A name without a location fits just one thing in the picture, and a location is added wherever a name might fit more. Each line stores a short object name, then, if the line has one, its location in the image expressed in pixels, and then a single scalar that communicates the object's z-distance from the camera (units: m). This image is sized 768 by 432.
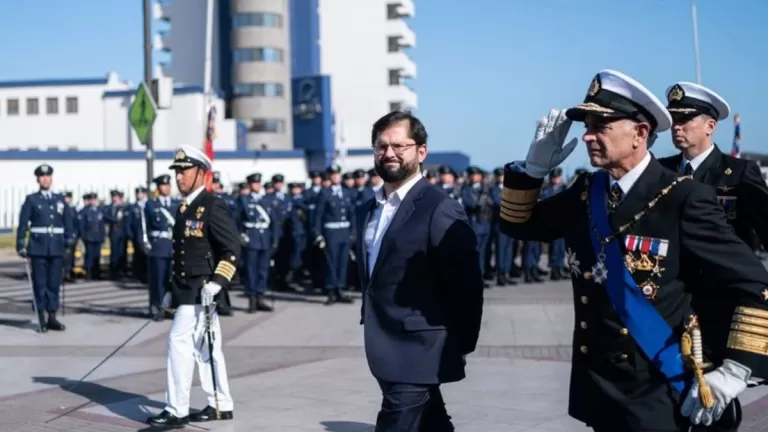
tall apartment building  66.50
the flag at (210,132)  22.80
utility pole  15.27
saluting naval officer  3.58
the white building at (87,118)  48.72
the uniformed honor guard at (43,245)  13.47
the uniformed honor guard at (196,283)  7.73
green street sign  14.55
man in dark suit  4.78
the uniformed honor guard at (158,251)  14.84
